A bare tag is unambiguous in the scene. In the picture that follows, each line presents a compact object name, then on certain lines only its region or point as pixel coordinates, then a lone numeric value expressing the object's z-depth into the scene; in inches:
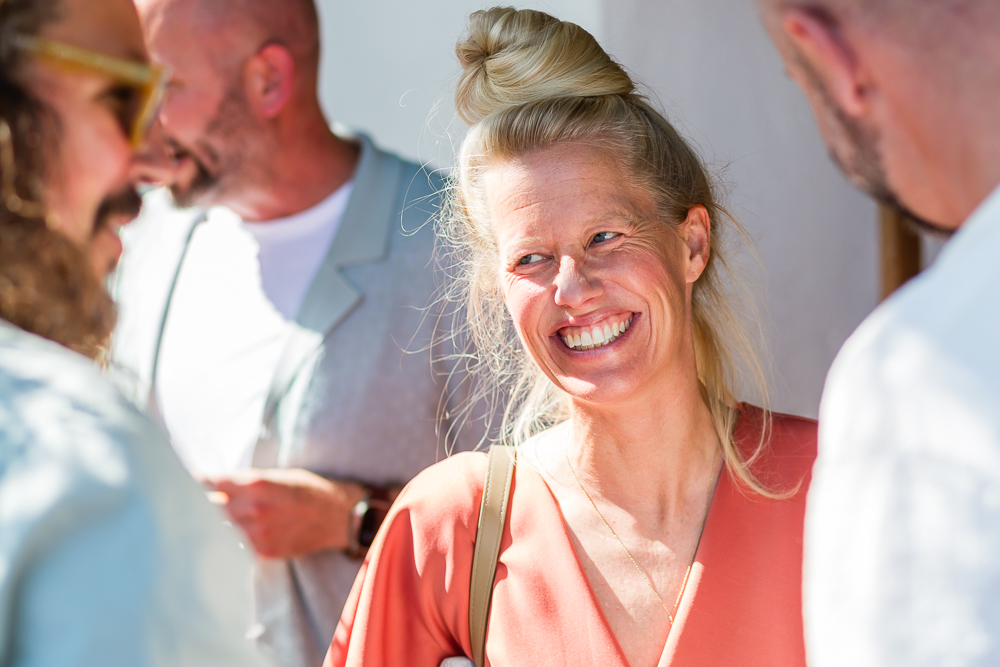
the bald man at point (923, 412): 57.8
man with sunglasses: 59.2
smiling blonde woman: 91.5
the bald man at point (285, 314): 103.9
